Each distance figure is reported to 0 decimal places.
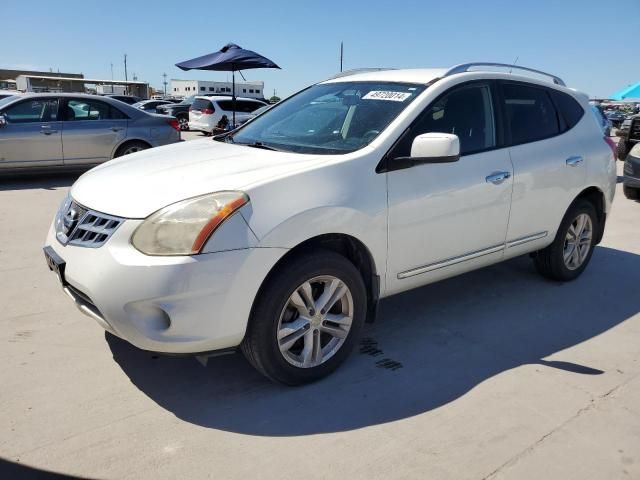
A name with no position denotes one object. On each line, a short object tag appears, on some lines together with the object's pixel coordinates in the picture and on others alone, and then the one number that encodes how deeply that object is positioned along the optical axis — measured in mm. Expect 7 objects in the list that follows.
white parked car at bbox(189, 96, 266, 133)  19266
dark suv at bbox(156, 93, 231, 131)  23445
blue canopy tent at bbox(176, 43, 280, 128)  11586
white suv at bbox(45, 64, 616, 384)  2533
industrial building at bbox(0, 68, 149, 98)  33059
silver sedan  8508
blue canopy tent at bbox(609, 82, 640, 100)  21953
